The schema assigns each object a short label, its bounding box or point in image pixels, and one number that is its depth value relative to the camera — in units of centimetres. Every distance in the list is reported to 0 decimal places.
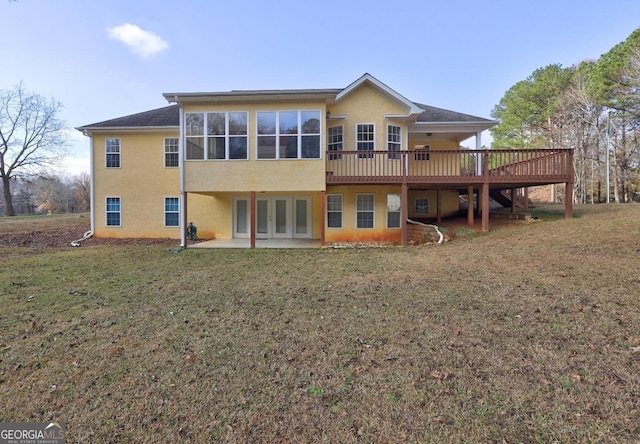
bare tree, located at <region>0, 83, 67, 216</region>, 3142
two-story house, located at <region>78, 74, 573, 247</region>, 1165
